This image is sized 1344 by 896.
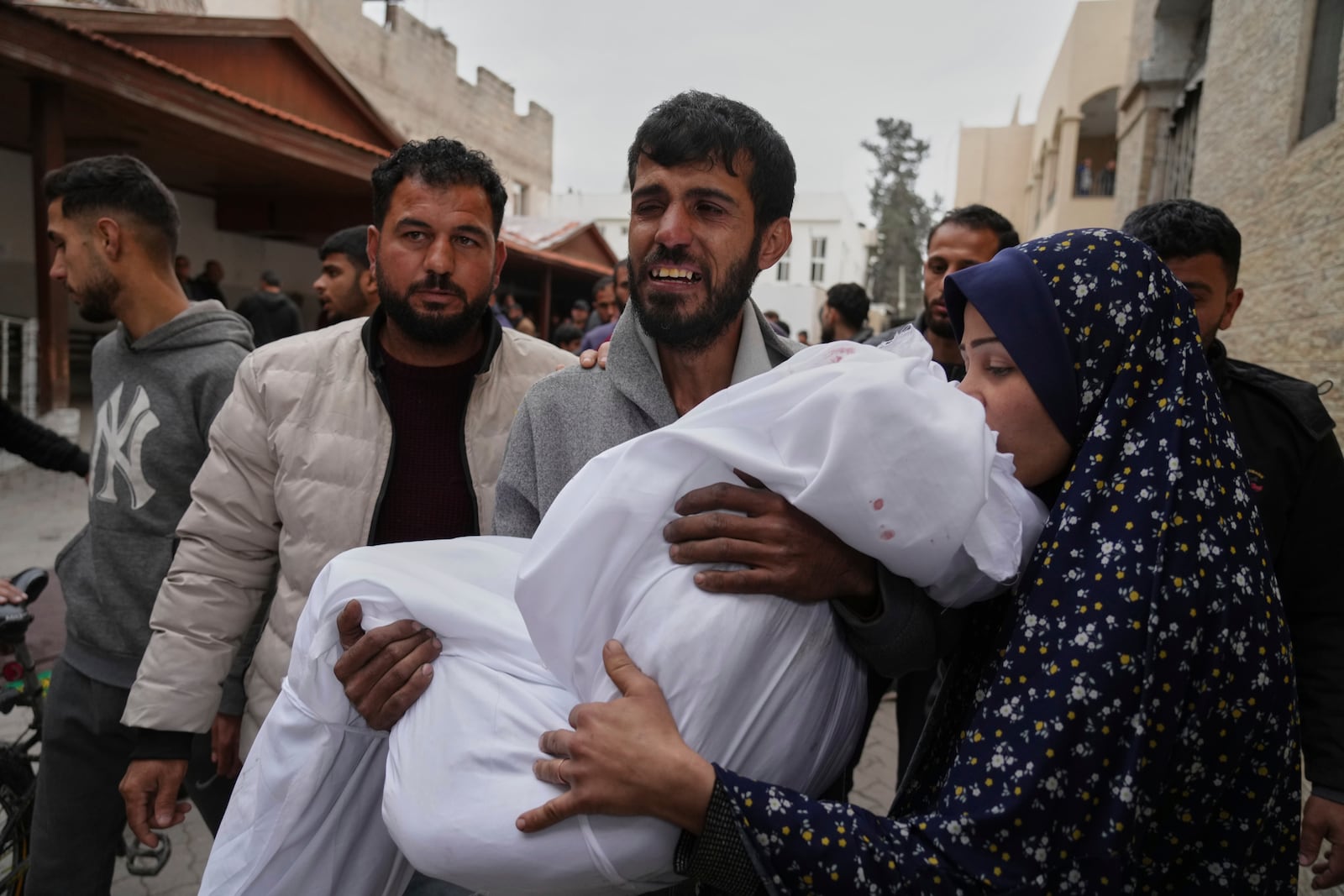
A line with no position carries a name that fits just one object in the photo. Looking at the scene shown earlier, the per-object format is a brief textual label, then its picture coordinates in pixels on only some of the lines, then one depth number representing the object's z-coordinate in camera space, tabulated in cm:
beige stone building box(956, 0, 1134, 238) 1742
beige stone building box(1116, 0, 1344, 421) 480
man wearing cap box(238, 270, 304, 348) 744
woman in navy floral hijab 103
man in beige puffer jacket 195
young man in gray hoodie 229
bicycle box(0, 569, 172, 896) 257
